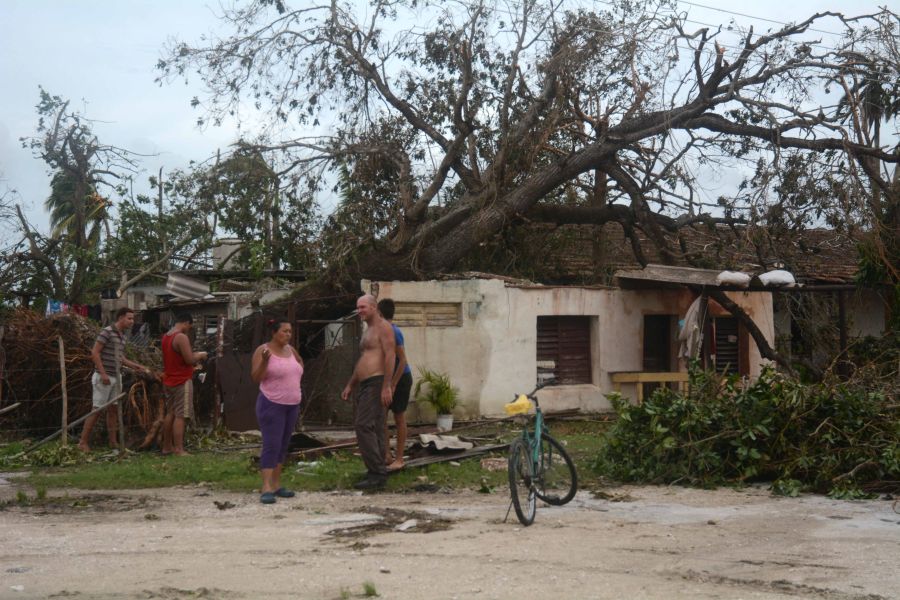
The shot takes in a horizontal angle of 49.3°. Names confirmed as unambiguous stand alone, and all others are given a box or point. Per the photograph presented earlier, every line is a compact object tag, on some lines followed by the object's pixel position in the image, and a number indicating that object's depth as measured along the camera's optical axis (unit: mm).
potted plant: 15380
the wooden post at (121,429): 11890
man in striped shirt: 12258
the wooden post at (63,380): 12070
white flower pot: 15289
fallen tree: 16125
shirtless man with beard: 9773
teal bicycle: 8125
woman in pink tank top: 9391
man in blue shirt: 10523
